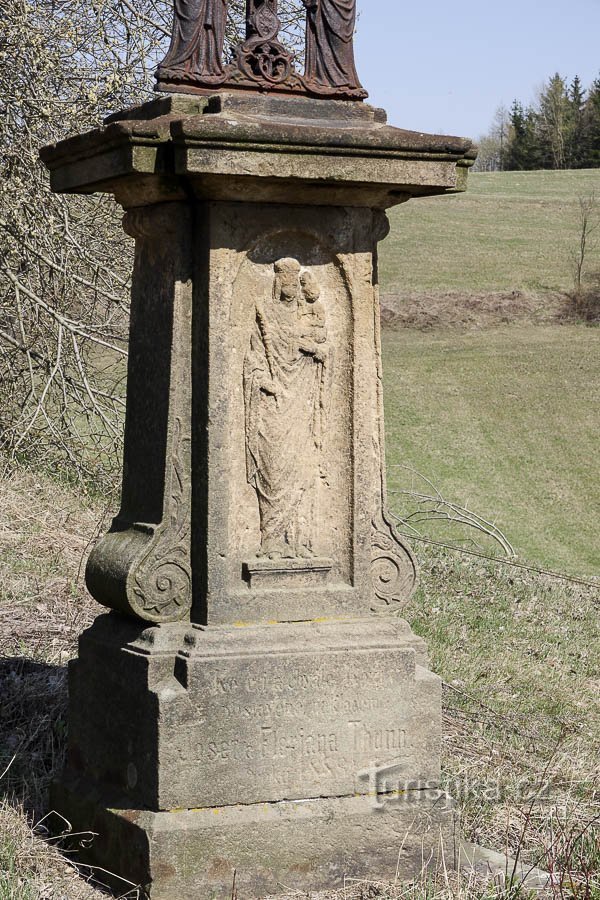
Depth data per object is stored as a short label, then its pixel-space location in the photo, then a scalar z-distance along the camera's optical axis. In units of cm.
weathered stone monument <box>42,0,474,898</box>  414
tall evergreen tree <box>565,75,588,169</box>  8150
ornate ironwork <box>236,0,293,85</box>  441
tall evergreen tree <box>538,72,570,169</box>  8156
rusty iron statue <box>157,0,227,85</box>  435
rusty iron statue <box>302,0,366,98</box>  450
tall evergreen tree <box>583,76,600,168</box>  8006
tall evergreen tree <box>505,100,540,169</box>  8344
